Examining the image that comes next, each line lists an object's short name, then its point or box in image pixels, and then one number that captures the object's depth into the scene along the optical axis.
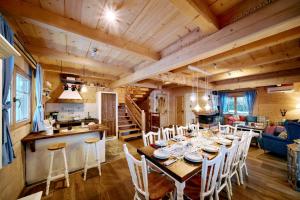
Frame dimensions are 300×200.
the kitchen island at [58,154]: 2.37
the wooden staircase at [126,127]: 5.41
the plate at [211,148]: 2.03
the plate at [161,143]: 2.26
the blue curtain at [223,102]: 6.37
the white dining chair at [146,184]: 1.37
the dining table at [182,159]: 1.41
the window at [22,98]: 2.16
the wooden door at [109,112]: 5.16
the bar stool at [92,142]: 2.61
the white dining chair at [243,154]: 2.41
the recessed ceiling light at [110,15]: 1.36
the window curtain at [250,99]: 5.47
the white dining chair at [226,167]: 1.68
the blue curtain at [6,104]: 1.35
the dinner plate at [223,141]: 2.40
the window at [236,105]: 5.88
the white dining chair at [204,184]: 1.37
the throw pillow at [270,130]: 4.01
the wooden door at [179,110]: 7.73
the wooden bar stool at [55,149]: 2.16
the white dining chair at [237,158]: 2.11
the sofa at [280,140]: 3.08
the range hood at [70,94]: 4.18
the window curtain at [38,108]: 2.58
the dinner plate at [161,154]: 1.78
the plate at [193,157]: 1.70
